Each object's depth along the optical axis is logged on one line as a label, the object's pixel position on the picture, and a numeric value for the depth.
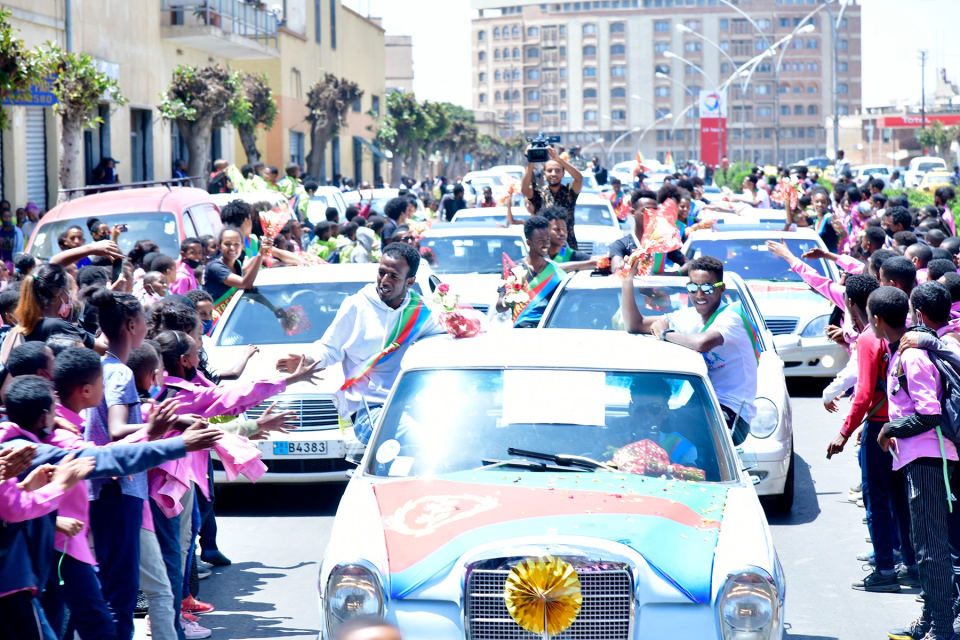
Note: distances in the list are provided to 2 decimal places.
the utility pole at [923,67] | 103.31
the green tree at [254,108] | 34.47
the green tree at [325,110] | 43.44
